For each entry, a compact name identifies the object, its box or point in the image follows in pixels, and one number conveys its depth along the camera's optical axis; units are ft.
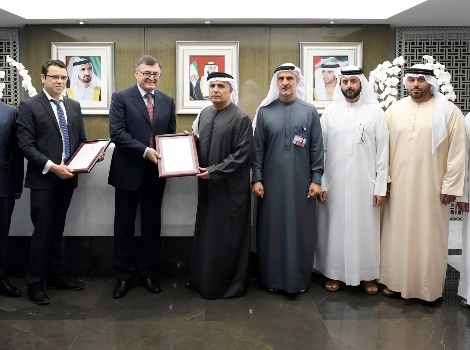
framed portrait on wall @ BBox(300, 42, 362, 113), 21.13
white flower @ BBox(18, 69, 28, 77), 16.76
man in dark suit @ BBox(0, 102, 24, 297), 11.29
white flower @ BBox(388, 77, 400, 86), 17.40
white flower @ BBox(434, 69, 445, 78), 16.14
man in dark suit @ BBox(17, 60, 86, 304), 11.05
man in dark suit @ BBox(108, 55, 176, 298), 11.62
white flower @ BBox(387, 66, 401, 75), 17.42
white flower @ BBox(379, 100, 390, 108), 17.14
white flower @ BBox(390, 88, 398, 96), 17.50
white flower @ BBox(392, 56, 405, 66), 17.33
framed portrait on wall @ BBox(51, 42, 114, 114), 21.12
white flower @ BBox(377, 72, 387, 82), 17.60
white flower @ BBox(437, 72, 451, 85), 16.14
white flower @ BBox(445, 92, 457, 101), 16.19
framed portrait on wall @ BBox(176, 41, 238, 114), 21.06
